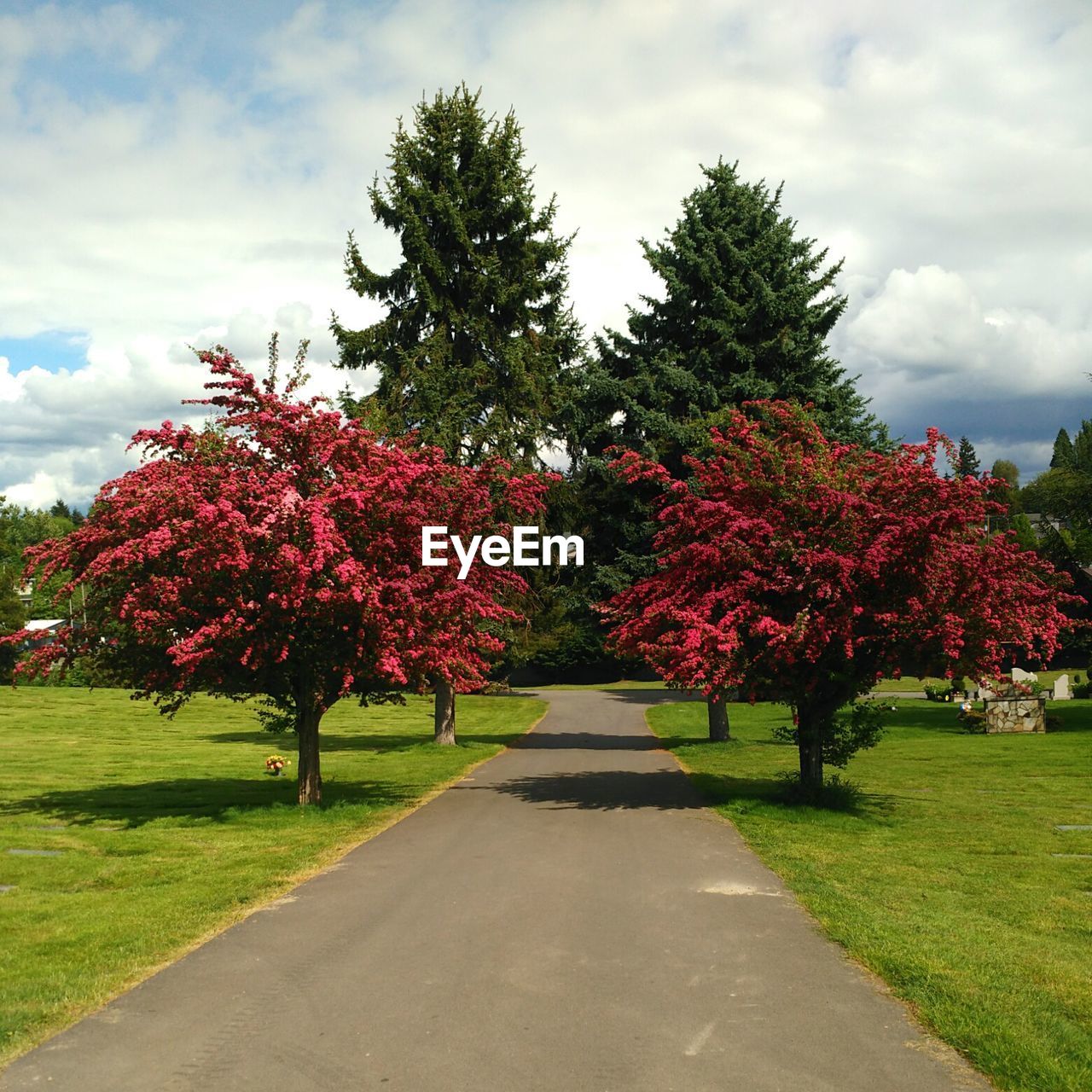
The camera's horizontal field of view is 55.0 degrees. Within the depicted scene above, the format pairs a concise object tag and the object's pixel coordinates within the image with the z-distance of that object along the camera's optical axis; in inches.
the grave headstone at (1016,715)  1196.5
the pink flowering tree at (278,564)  546.6
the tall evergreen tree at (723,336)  1143.6
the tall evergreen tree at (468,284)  1132.5
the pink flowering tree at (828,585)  569.3
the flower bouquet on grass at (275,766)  863.1
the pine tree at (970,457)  6560.0
